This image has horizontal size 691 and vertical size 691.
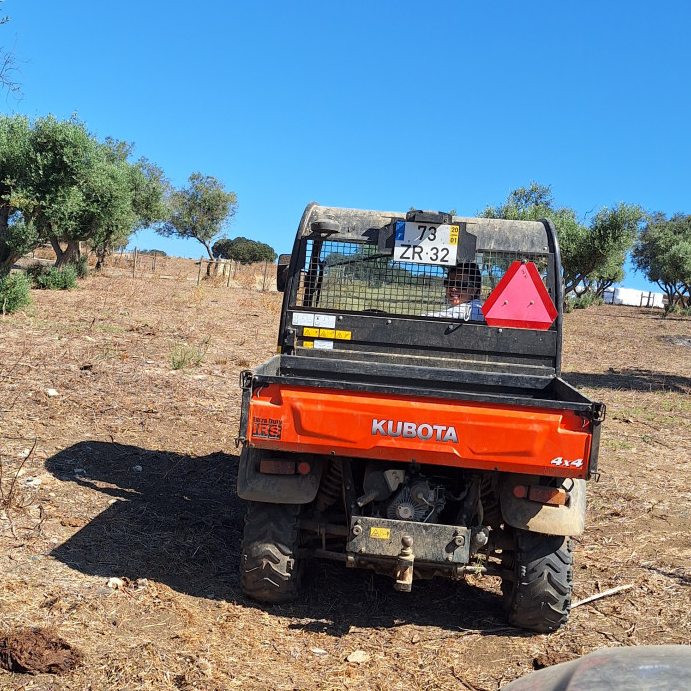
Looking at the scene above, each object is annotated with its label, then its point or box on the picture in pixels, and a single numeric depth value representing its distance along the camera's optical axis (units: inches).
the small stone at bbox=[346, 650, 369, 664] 156.3
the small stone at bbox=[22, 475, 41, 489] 232.0
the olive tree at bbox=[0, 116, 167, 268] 732.7
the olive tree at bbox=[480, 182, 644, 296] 1088.2
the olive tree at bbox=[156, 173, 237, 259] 2022.6
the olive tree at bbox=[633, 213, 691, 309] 1502.2
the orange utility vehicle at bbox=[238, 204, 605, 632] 155.3
